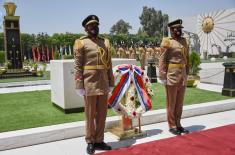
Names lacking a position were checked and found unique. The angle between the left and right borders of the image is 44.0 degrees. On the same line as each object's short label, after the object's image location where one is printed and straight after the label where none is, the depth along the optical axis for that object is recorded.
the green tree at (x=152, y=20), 67.81
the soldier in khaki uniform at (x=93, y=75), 3.78
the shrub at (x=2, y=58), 21.26
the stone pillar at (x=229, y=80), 7.31
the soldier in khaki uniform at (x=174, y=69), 4.50
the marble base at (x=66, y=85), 5.38
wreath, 4.39
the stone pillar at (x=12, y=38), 14.13
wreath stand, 4.40
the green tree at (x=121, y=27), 65.50
